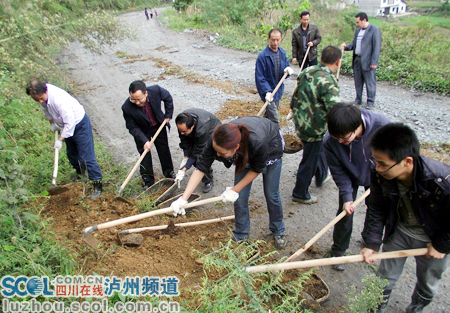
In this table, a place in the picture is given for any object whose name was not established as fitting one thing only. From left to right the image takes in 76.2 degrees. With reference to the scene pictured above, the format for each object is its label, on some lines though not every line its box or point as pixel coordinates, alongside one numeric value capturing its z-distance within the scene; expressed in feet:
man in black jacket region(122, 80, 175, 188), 12.36
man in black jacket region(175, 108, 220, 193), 11.13
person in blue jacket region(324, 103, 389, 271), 7.09
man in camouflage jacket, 10.14
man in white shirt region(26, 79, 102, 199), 12.25
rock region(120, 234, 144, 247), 10.09
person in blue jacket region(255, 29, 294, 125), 15.84
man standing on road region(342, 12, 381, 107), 18.93
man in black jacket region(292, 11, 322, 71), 20.93
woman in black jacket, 7.48
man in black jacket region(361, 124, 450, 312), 5.56
